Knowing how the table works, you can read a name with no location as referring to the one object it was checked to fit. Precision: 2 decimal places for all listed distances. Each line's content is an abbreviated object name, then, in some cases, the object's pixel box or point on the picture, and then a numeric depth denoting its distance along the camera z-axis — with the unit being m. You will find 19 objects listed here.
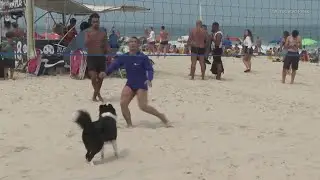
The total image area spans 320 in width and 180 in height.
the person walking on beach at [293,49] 10.29
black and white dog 4.31
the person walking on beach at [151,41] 18.20
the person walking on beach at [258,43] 23.25
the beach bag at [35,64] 10.74
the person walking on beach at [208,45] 10.72
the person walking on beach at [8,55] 10.11
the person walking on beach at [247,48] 12.98
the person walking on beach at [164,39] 17.18
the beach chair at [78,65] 10.27
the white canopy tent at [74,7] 12.05
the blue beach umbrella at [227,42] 19.76
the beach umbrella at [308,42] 28.98
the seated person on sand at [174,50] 23.10
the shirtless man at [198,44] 10.57
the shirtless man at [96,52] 7.40
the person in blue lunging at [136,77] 5.80
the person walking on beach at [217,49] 10.87
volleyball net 10.78
